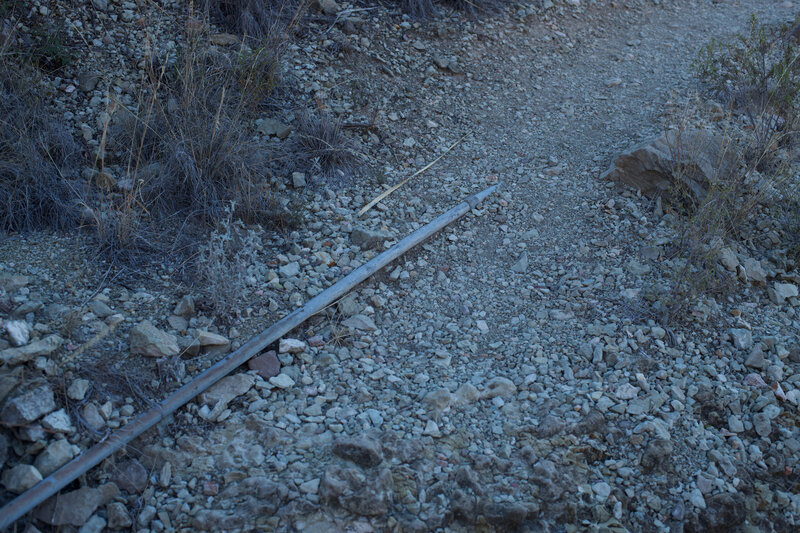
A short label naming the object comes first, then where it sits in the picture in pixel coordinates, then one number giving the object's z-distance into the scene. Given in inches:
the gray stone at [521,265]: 139.6
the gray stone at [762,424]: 108.5
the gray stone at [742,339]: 122.2
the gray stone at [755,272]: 135.9
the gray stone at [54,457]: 87.2
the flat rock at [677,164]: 150.2
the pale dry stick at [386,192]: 147.8
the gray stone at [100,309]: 110.1
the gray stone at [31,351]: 94.1
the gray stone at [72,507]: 85.2
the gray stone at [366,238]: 137.1
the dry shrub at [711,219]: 127.0
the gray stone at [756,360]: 119.2
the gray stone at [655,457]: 101.7
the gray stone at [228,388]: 103.7
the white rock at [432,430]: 101.5
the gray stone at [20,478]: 84.5
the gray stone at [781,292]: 133.6
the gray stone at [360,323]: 122.0
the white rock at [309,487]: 92.0
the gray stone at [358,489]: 90.3
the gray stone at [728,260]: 135.4
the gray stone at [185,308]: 114.9
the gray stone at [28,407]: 89.2
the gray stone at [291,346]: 114.0
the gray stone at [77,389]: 95.6
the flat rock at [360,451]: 95.3
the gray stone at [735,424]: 109.0
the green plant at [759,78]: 171.2
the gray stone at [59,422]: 90.3
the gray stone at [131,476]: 91.4
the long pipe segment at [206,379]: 83.7
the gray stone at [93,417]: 93.9
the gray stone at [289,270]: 128.3
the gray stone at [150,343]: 103.9
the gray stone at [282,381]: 108.3
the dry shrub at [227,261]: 116.8
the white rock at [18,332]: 97.0
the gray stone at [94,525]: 86.0
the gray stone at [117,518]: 87.6
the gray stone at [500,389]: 110.2
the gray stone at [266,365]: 110.1
